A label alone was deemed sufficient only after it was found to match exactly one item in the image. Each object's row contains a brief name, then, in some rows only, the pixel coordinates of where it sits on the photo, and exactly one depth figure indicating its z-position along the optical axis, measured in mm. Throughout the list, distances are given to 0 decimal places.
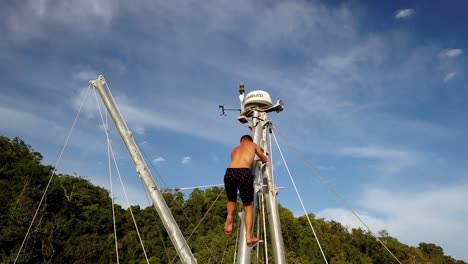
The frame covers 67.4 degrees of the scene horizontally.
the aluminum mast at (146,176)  7566
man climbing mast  4777
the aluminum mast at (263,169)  5441
